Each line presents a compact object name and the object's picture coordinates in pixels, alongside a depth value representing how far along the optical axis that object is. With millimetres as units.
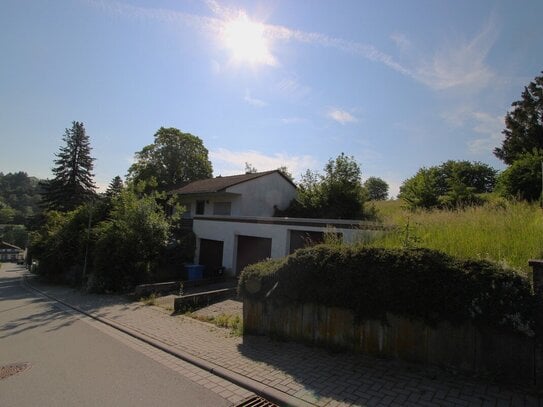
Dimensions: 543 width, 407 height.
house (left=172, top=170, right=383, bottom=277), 14289
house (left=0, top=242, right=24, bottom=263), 76438
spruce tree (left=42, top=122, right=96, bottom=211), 41062
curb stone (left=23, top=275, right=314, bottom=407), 4684
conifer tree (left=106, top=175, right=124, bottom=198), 47750
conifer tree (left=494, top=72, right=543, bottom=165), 28953
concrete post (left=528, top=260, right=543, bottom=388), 4504
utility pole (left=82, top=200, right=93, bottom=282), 18297
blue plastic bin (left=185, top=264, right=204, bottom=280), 17375
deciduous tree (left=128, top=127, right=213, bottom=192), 38781
